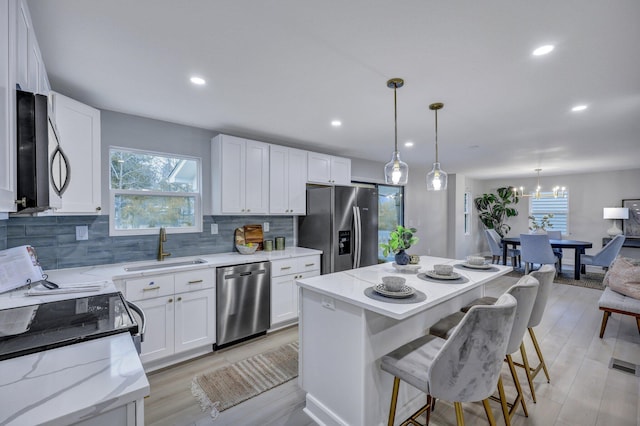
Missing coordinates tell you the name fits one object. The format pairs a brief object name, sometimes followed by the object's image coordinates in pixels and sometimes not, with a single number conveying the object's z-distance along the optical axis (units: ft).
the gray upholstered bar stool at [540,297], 6.66
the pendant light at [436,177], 8.82
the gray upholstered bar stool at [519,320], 5.63
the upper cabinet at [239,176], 10.71
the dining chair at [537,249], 18.07
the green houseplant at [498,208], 26.32
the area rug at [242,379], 7.16
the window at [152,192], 9.48
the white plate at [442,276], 6.87
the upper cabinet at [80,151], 6.98
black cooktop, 3.59
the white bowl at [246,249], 11.34
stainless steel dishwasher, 9.54
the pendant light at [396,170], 7.72
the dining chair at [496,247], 21.72
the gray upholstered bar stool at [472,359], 4.30
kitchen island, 5.48
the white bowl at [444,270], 7.05
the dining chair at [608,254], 17.43
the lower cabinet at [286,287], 10.91
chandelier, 21.56
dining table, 18.79
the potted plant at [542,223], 24.34
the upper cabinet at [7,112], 2.87
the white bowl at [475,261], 8.21
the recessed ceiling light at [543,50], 5.73
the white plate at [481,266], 8.09
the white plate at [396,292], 5.45
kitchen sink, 8.75
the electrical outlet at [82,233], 8.55
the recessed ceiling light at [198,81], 7.18
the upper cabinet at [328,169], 13.35
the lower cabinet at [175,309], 8.14
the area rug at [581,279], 17.98
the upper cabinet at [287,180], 12.03
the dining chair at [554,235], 21.99
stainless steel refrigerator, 12.38
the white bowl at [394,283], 5.74
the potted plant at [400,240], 7.64
